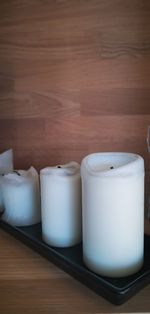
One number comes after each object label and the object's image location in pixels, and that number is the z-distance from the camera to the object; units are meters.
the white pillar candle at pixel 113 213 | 0.44
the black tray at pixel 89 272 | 0.43
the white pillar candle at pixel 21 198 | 0.64
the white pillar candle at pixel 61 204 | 0.53
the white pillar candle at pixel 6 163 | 0.74
